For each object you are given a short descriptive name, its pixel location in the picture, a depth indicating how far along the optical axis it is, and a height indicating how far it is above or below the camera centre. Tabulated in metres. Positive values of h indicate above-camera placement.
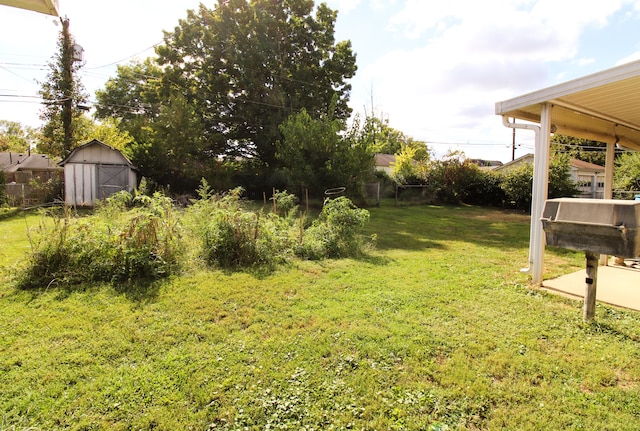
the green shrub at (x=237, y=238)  5.25 -0.72
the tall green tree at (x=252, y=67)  17.19 +7.00
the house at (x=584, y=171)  20.77 +2.05
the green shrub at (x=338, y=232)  6.12 -0.68
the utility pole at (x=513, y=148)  29.22 +4.80
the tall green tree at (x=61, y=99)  14.04 +3.89
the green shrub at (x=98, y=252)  4.25 -0.82
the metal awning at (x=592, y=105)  3.55 +1.31
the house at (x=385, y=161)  29.71 +3.56
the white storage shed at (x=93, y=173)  12.95 +0.74
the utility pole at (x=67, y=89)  14.11 +4.37
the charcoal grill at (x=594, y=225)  2.60 -0.19
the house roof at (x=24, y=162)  22.55 +2.00
